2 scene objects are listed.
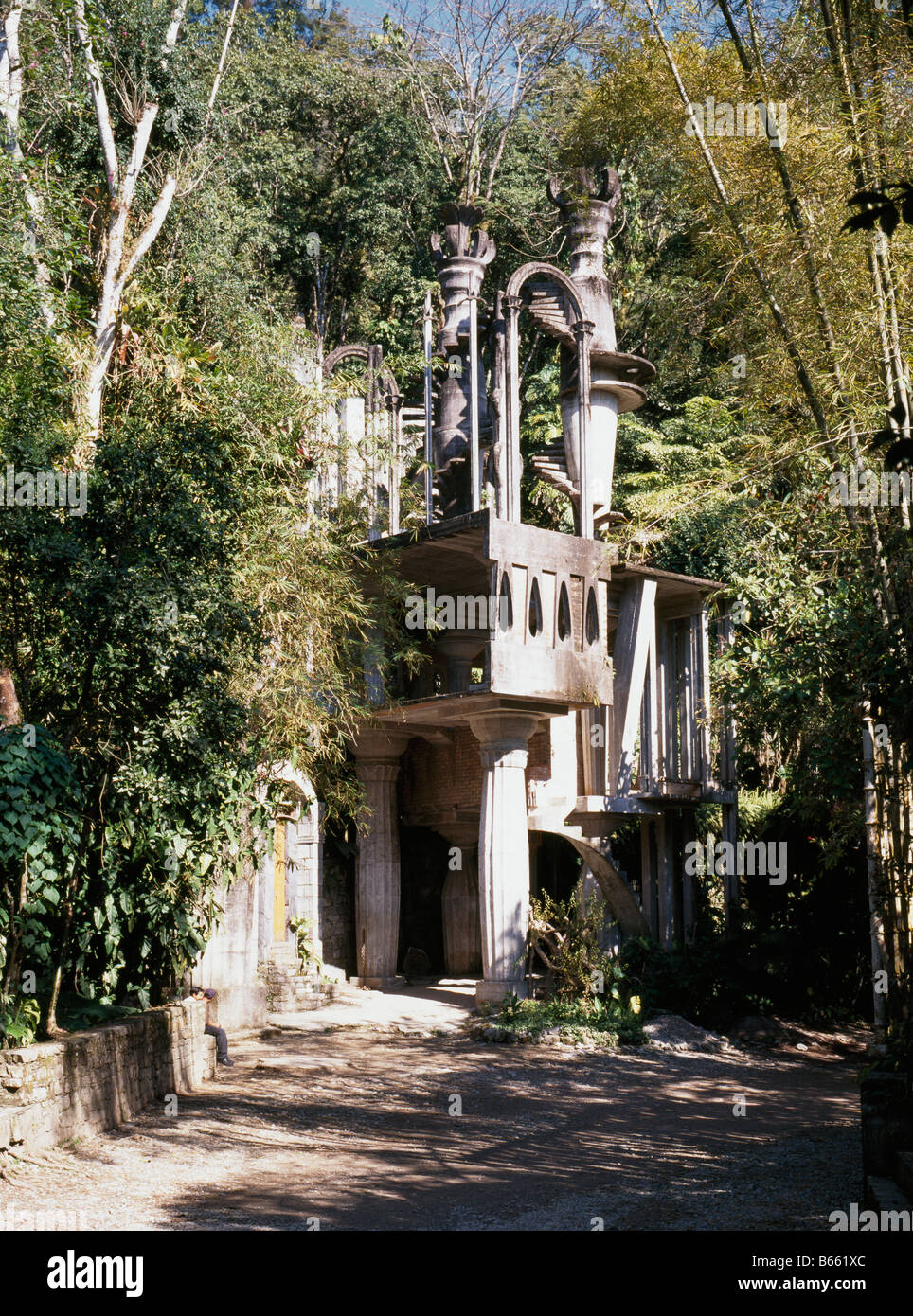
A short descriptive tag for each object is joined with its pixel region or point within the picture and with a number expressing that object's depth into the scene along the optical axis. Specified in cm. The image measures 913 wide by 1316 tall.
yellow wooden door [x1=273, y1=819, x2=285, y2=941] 1719
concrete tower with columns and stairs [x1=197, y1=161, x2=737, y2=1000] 1559
